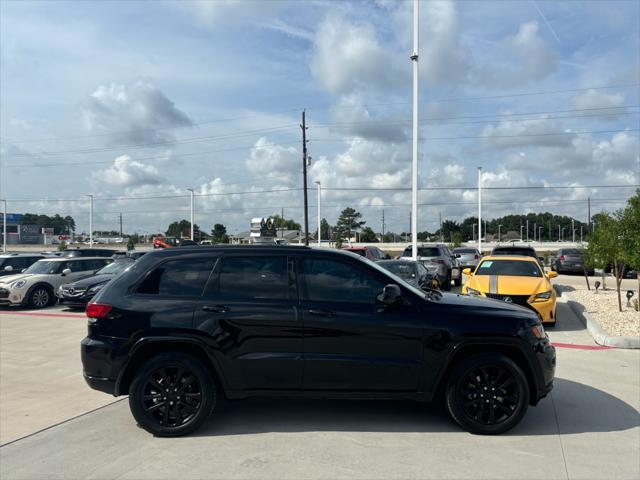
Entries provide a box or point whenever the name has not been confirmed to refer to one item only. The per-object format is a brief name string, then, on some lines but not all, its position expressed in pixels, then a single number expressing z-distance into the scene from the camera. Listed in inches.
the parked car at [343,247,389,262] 774.9
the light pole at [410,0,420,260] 844.0
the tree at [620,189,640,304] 446.9
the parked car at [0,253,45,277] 757.3
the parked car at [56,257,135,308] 584.7
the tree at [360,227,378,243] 3981.3
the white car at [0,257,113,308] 619.2
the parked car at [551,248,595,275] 1134.4
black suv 197.8
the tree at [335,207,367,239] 3973.9
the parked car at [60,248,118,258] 776.3
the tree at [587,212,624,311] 504.6
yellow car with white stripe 425.4
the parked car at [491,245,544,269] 726.4
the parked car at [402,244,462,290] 749.4
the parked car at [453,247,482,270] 1042.0
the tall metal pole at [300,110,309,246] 1416.1
